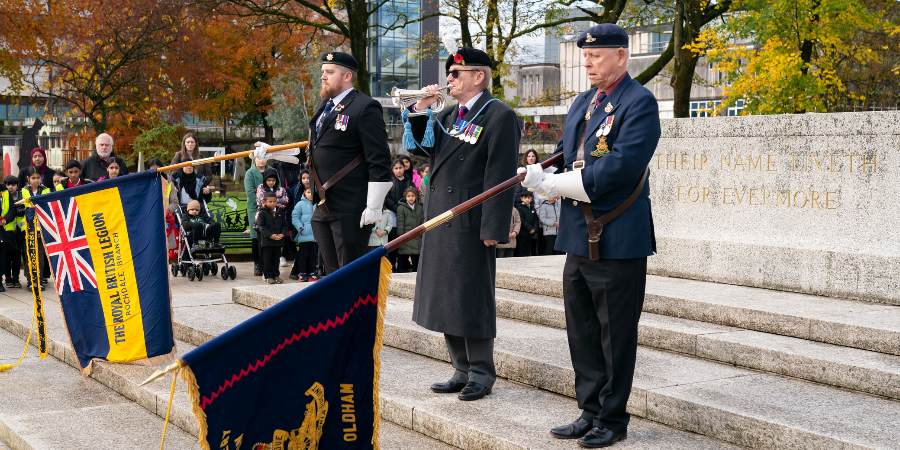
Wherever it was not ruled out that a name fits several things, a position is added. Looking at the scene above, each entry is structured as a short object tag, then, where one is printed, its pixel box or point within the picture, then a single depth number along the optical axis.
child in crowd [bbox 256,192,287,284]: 14.46
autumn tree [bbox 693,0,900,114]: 17.09
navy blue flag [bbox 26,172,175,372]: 7.62
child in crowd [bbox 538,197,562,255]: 15.65
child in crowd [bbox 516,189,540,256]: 15.48
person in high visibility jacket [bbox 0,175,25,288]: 13.54
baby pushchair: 14.75
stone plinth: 7.83
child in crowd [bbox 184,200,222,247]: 15.02
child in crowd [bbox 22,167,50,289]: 13.30
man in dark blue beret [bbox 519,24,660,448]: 4.90
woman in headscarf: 13.97
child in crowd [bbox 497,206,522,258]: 14.56
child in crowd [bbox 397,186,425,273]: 15.26
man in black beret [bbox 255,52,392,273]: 7.05
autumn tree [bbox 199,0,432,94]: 23.88
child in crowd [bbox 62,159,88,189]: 13.19
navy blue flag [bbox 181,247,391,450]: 3.92
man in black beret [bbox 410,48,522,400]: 6.04
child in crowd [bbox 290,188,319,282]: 14.63
